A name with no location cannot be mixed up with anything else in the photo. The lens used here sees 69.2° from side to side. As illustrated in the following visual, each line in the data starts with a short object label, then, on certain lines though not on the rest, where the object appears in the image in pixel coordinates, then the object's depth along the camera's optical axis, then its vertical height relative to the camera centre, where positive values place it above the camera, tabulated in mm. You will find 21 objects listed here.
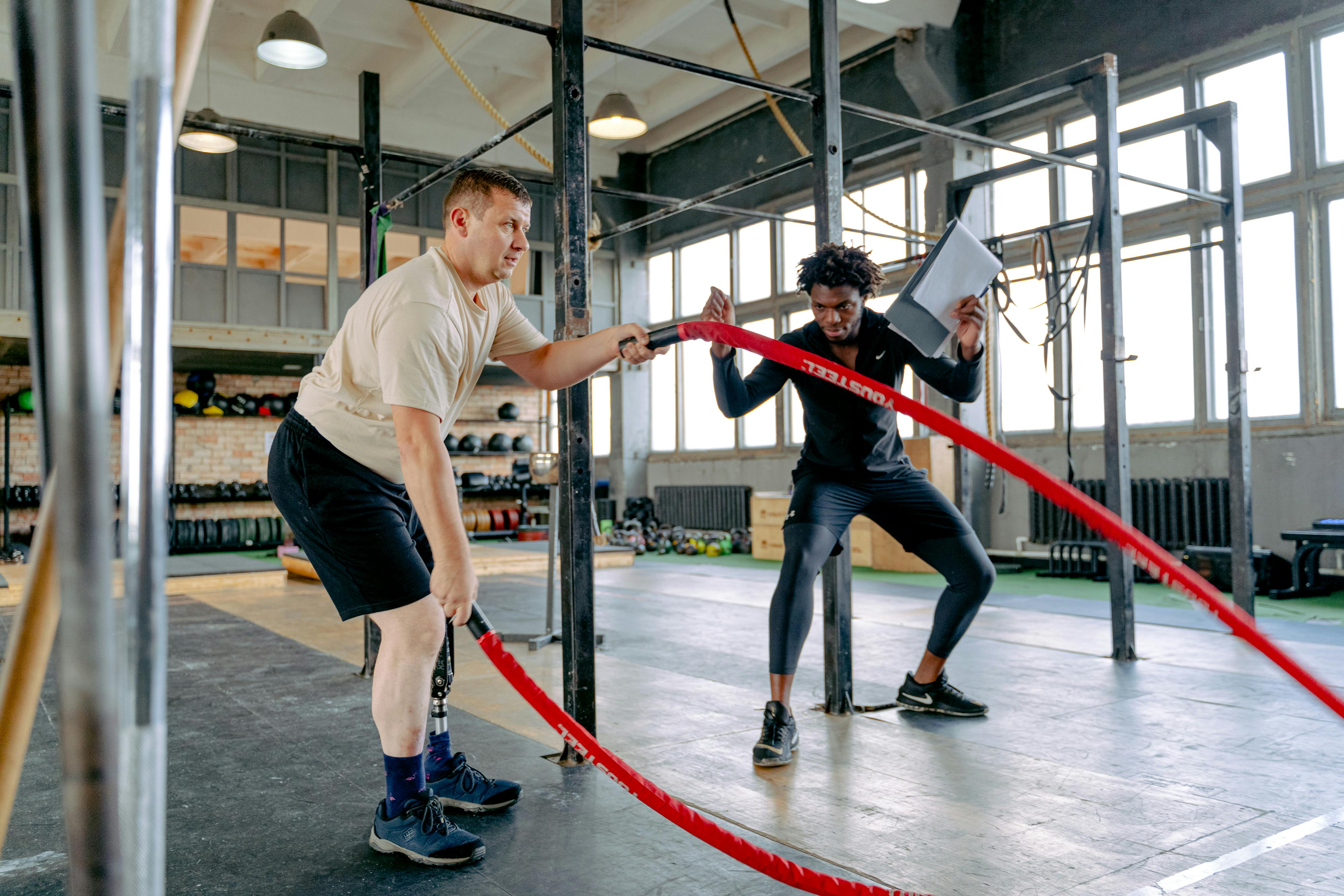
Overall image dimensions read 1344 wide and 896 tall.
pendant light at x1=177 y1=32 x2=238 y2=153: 8031 +3082
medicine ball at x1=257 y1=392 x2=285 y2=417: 13688 +1179
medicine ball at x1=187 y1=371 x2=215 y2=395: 13336 +1464
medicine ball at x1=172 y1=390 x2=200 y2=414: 13047 +1174
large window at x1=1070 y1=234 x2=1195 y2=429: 9125 +1294
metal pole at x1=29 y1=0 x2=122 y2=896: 427 +47
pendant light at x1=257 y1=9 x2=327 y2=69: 8109 +3740
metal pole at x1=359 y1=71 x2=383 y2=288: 4301 +1446
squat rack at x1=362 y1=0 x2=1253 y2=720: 3012 +1039
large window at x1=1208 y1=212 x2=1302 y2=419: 8375 +1359
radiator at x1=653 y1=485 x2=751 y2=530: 13914 -356
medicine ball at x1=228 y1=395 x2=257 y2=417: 13359 +1143
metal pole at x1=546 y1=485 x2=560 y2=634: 5426 -484
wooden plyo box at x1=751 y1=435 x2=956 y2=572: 9617 -475
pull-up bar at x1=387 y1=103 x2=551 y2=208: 3449 +1308
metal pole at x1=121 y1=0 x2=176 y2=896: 456 +27
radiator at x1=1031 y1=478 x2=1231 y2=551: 8453 -338
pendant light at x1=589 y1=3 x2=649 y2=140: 9469 +3556
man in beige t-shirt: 2057 +56
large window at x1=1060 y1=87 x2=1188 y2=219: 9094 +3017
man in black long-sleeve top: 3152 +52
